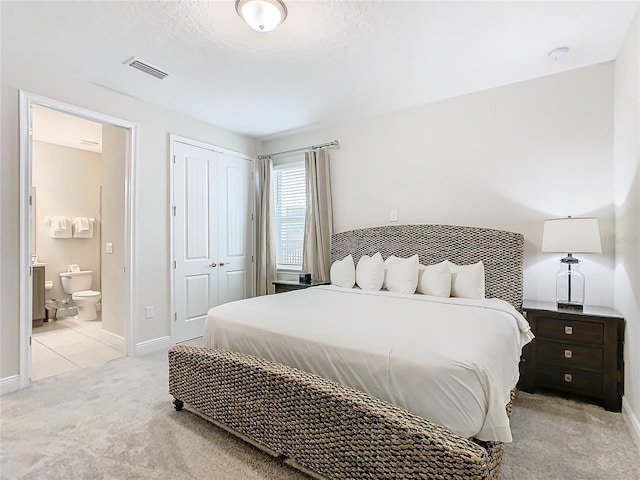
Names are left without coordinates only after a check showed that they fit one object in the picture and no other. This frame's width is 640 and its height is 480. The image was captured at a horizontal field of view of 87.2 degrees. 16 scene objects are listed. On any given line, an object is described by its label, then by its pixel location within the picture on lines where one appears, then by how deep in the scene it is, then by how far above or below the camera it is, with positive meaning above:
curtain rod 4.19 +1.20
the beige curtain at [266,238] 4.68 +0.02
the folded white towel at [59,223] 5.22 +0.25
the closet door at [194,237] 3.91 +0.03
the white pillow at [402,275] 3.11 -0.34
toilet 4.90 -0.80
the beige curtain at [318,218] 4.18 +0.27
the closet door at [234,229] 4.43 +0.14
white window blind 4.65 +0.39
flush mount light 1.98 +1.37
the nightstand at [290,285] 3.89 -0.54
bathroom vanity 4.57 -0.74
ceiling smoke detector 2.52 +1.42
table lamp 2.48 -0.05
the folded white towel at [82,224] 5.46 +0.25
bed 1.36 -0.69
